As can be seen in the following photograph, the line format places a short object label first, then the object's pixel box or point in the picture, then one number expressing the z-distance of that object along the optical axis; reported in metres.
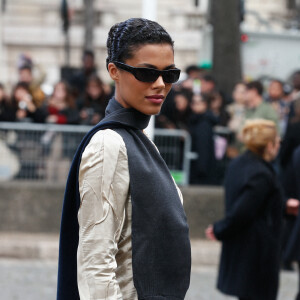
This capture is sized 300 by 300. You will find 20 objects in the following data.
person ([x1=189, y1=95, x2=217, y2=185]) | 9.96
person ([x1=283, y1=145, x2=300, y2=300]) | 6.20
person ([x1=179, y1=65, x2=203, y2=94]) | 11.12
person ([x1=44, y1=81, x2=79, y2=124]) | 10.23
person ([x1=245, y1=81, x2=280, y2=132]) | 9.87
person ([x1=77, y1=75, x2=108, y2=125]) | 10.43
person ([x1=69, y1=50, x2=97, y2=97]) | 12.41
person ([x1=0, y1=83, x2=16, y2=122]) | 10.23
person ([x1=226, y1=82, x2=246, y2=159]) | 10.09
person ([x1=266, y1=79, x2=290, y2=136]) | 11.15
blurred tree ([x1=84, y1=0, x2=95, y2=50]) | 22.97
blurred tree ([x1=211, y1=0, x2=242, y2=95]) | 14.04
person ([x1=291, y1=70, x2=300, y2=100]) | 10.92
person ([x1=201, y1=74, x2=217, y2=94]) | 11.41
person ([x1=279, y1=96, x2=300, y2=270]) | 8.31
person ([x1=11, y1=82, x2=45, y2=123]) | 10.29
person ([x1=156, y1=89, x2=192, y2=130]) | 10.29
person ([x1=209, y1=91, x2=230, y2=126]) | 10.59
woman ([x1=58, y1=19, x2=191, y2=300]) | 2.75
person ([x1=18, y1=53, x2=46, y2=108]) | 11.18
